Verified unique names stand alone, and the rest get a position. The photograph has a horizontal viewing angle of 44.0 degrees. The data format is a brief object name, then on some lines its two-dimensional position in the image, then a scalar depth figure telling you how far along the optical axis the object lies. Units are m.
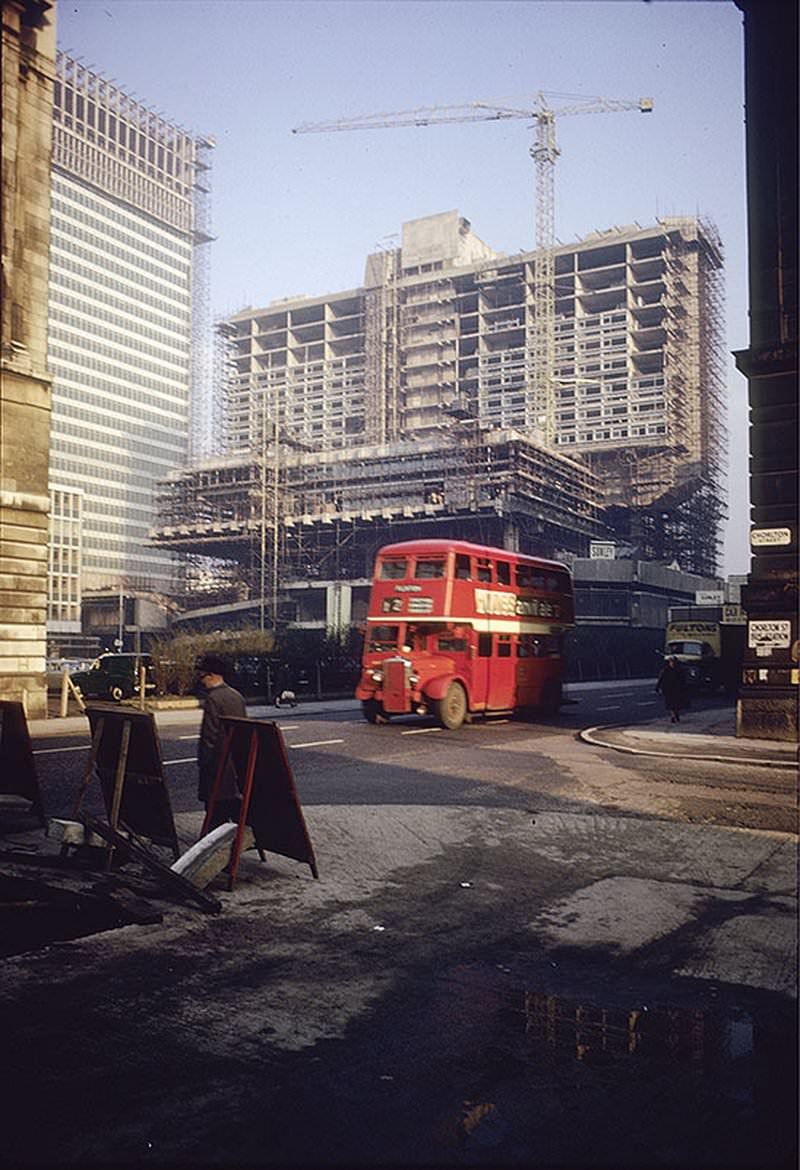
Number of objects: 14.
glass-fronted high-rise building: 160.38
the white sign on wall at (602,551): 93.04
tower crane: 157.25
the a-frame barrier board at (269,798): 8.03
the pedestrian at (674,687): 24.61
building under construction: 105.62
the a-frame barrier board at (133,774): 8.67
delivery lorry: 41.19
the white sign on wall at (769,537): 20.23
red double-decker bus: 22.48
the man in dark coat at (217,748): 8.69
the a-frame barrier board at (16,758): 10.54
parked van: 32.09
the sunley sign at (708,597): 74.40
